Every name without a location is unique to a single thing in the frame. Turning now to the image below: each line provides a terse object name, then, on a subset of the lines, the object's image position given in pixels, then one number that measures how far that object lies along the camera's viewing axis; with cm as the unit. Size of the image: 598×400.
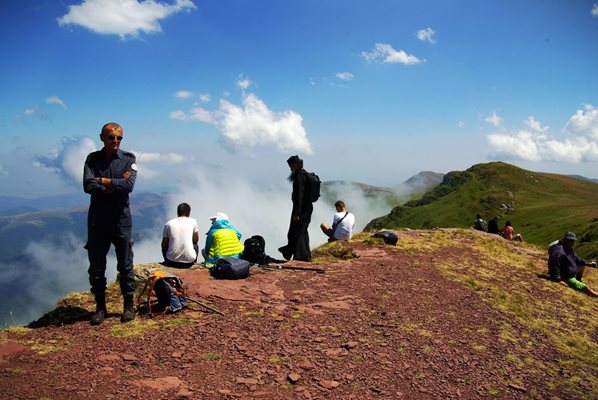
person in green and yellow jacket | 1299
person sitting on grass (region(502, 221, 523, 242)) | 2919
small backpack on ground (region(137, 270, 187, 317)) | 897
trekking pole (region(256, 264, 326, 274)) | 1332
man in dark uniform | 820
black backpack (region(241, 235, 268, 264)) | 1369
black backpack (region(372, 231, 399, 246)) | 1848
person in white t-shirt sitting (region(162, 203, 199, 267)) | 1234
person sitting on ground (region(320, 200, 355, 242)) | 1823
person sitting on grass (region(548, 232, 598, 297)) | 1602
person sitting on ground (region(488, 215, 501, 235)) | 3072
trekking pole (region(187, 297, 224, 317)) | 903
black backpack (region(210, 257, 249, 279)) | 1170
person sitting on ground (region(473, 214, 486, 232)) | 3086
